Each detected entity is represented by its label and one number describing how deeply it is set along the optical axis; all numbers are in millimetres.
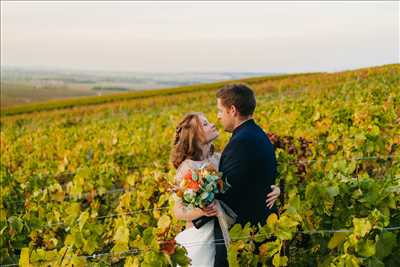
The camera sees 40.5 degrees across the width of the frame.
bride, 2814
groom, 2674
